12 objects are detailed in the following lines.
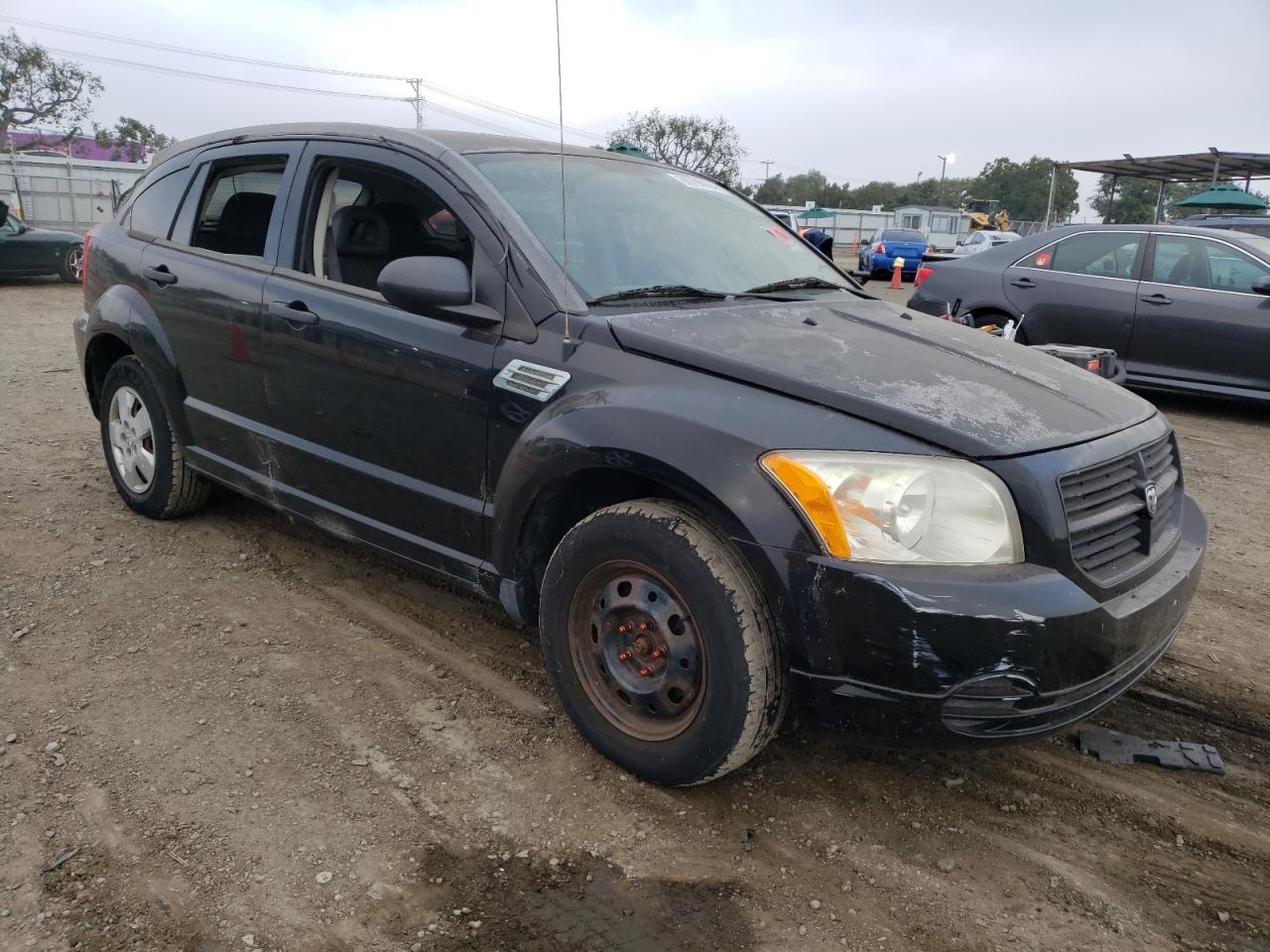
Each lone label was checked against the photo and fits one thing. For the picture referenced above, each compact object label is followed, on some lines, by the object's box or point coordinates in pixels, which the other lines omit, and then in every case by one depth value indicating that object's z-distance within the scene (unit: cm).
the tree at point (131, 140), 5762
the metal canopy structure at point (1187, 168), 2052
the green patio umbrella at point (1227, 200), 1822
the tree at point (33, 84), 4294
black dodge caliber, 212
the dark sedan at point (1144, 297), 717
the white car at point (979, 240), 2456
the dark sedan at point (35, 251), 1408
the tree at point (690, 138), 5266
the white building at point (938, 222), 4753
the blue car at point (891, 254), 2602
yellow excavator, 3739
